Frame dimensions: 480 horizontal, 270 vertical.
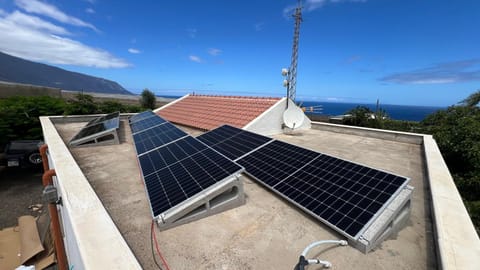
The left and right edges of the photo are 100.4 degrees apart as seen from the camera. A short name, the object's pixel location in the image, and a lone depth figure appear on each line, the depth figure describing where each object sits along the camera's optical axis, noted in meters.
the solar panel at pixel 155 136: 7.89
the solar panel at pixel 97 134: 9.19
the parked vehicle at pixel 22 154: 14.31
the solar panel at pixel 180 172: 4.12
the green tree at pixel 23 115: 15.92
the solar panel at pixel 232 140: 6.91
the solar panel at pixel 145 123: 11.75
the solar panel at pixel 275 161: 5.41
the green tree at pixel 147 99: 41.59
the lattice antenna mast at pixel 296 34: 28.44
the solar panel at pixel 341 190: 3.66
